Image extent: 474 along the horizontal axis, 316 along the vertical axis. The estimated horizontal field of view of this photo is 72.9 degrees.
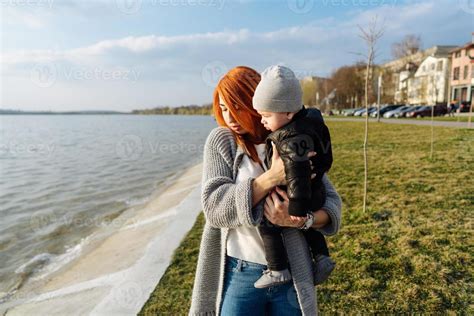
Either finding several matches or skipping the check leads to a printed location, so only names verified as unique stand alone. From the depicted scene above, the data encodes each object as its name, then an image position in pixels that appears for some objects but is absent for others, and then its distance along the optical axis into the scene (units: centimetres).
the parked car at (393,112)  3789
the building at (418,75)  5225
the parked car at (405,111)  3597
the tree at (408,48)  6406
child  141
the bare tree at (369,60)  527
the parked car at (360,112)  4816
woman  157
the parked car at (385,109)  4175
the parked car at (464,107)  3403
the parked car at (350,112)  5450
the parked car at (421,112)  3322
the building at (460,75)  4576
